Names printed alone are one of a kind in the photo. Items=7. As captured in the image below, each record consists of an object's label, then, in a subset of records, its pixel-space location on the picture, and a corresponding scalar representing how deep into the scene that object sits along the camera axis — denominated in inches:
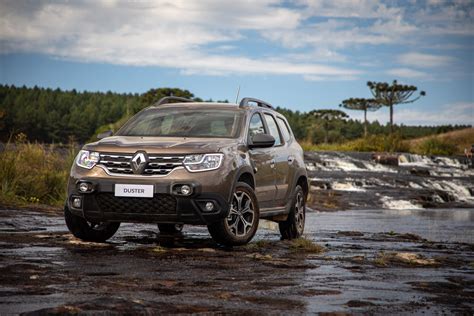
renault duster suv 379.6
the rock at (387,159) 1616.6
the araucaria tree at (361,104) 3607.0
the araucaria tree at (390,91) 3282.5
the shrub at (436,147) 2086.6
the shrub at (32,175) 687.1
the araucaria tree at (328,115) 3572.8
